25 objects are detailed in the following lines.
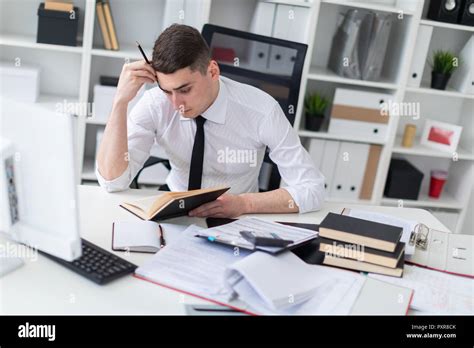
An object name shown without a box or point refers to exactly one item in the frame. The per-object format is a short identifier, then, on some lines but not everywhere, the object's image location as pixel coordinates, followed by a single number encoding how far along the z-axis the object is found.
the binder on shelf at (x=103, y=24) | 3.21
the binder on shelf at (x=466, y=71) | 3.59
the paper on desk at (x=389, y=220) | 1.90
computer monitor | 1.33
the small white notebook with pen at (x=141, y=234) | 1.67
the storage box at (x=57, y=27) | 3.19
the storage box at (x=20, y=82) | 3.26
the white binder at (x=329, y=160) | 3.57
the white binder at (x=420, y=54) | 3.45
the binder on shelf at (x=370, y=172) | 3.62
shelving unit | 3.29
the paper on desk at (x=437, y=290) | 1.54
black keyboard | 1.48
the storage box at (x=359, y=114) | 3.51
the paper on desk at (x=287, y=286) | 1.43
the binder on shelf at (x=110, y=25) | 3.21
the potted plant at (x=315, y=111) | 3.52
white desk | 1.36
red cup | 3.83
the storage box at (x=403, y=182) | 3.68
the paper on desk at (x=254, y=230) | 1.68
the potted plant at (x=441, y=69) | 3.55
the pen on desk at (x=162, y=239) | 1.70
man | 1.97
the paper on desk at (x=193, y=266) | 1.48
